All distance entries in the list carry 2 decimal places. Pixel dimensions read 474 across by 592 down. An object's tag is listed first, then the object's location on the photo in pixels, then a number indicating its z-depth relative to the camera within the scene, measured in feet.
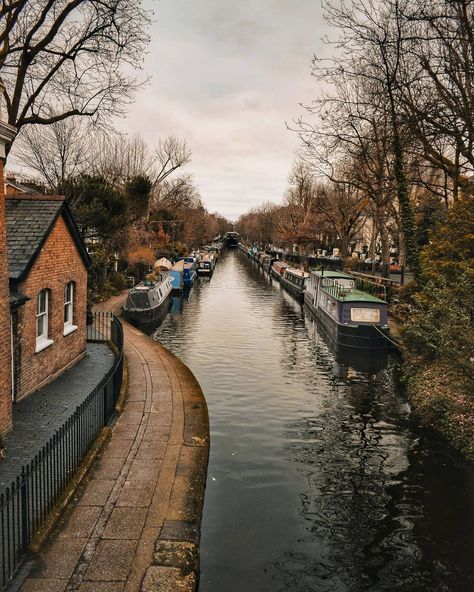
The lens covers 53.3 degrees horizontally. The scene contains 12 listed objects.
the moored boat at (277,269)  198.74
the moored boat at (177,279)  145.38
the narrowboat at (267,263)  250.86
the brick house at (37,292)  32.37
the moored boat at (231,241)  614.21
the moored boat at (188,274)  161.79
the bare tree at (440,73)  45.29
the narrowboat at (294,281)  147.02
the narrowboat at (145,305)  92.79
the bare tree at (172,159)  179.93
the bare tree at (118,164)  160.45
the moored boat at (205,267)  211.68
